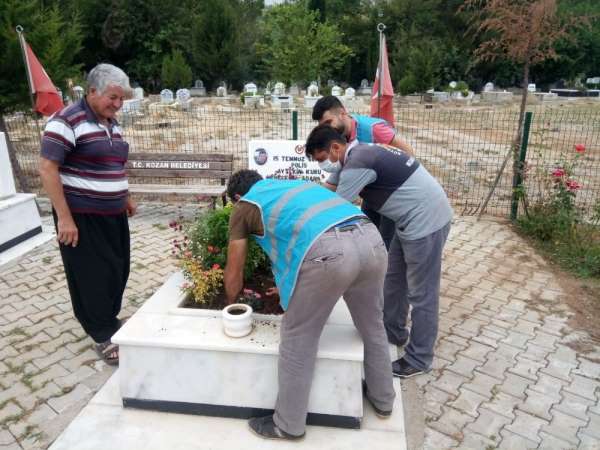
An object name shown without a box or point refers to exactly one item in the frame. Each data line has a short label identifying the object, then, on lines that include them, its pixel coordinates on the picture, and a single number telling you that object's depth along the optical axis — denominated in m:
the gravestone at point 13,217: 5.12
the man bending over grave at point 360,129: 3.27
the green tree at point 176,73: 26.56
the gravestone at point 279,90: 23.66
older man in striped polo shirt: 2.80
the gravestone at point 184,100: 19.95
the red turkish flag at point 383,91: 5.75
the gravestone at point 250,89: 22.55
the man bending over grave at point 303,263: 2.18
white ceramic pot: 2.61
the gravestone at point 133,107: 17.16
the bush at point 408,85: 25.73
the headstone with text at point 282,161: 6.05
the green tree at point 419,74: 25.81
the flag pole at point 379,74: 5.72
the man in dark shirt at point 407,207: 2.67
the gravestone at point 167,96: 22.72
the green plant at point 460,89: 25.55
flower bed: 3.00
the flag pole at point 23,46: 5.86
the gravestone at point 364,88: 30.45
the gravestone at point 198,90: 27.75
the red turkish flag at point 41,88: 5.91
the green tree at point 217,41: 27.95
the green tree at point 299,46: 27.92
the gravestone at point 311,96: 21.58
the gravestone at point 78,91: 16.47
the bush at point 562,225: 5.18
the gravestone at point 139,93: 23.77
